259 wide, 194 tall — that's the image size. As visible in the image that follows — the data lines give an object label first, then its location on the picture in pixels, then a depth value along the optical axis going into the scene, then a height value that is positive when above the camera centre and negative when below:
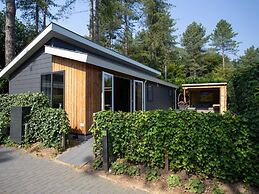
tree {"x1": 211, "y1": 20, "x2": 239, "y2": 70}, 53.50 +12.05
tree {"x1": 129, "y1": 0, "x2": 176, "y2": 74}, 35.02 +8.38
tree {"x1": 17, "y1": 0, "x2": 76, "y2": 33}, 26.06 +9.03
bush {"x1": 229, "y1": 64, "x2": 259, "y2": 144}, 4.65 +0.04
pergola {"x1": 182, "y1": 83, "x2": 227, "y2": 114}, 22.12 +0.28
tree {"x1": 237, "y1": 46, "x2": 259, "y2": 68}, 53.44 +9.60
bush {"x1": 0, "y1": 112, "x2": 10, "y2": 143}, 9.44 -0.98
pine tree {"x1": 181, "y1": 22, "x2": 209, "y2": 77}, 45.44 +10.37
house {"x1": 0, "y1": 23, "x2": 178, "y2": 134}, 8.77 +0.85
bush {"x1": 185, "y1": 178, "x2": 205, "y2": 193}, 4.77 -1.68
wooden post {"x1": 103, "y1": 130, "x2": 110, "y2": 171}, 6.05 -1.32
